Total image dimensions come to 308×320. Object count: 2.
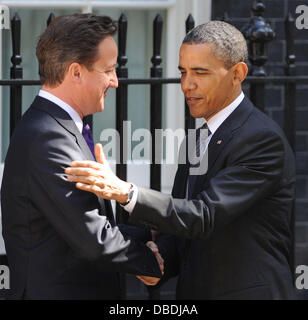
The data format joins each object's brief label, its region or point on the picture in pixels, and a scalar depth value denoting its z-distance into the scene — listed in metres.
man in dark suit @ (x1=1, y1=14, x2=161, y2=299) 6.10
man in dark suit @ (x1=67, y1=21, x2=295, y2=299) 6.42
